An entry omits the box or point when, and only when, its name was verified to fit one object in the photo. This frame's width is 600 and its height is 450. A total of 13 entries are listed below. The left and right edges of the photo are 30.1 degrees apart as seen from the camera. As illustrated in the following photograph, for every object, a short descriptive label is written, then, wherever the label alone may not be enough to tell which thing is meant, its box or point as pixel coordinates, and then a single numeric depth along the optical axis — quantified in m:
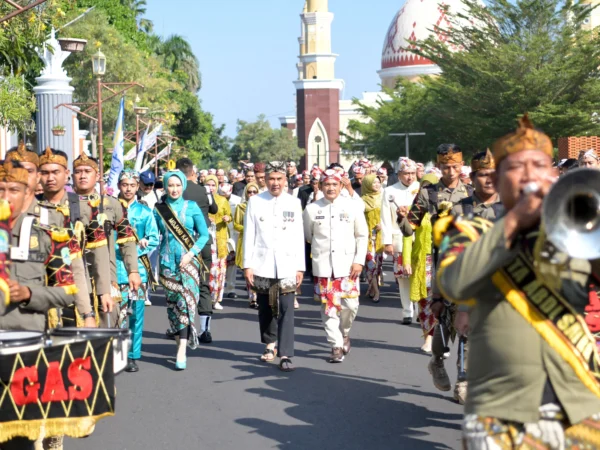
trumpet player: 3.85
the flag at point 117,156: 18.38
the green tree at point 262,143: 123.06
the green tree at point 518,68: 41.44
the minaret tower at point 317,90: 119.31
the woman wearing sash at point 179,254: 11.04
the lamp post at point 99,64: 30.19
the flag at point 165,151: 59.51
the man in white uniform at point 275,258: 10.85
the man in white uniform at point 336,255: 11.27
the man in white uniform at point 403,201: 13.95
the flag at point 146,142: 34.10
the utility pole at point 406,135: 65.88
